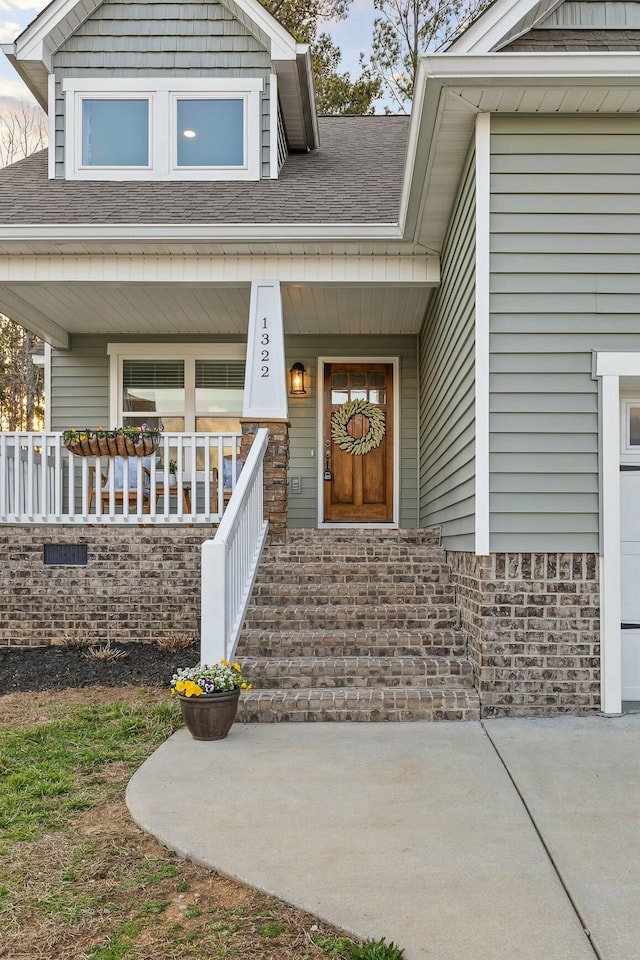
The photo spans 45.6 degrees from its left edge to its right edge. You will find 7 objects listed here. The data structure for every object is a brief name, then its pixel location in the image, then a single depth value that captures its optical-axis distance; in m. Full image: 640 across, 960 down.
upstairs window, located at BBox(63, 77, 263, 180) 7.90
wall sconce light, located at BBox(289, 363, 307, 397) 8.71
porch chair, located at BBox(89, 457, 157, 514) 6.71
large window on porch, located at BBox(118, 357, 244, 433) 8.91
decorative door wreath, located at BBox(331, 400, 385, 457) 8.81
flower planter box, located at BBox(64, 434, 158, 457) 6.54
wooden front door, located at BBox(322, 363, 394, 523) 8.81
